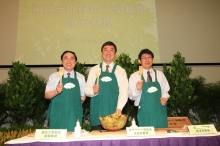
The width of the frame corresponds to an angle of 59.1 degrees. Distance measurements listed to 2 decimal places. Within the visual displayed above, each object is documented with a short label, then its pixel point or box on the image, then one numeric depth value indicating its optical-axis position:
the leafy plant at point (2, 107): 4.72
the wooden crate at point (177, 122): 3.08
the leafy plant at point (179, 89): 4.51
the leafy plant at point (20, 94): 4.35
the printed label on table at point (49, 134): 1.62
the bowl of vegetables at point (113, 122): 1.95
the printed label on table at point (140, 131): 1.72
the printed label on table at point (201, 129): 1.80
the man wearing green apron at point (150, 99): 2.68
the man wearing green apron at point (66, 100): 2.53
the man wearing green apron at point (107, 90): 2.65
